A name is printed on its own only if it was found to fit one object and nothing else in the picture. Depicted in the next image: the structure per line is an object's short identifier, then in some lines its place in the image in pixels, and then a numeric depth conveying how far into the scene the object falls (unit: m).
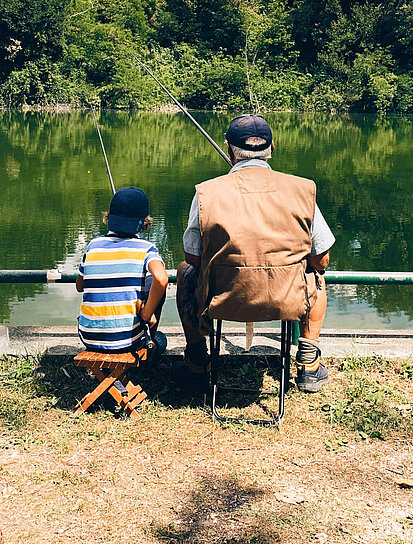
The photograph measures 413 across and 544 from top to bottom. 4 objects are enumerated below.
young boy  2.86
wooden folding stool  2.80
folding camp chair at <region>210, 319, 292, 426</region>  2.84
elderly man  2.69
